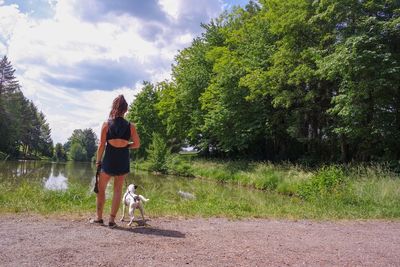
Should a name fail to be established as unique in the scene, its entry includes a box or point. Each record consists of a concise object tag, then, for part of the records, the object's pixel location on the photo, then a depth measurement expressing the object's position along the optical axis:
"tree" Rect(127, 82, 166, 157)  48.91
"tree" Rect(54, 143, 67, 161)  100.91
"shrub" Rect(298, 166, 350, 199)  11.24
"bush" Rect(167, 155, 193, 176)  32.88
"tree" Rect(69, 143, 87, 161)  105.00
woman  5.90
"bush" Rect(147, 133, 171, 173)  35.38
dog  6.30
